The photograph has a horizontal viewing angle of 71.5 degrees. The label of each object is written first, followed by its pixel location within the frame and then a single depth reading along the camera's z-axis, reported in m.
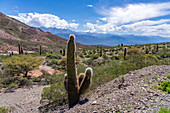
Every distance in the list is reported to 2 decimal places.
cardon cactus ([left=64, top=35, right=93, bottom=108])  5.59
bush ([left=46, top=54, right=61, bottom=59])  25.38
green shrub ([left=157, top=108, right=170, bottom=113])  2.75
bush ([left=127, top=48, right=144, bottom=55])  18.56
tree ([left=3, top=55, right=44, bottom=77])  12.61
